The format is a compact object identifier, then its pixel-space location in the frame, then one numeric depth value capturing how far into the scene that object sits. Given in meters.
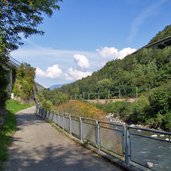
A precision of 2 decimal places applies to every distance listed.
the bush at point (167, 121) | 19.93
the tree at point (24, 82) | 31.59
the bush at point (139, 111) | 24.34
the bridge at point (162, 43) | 57.20
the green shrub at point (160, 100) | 22.59
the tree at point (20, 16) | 9.05
